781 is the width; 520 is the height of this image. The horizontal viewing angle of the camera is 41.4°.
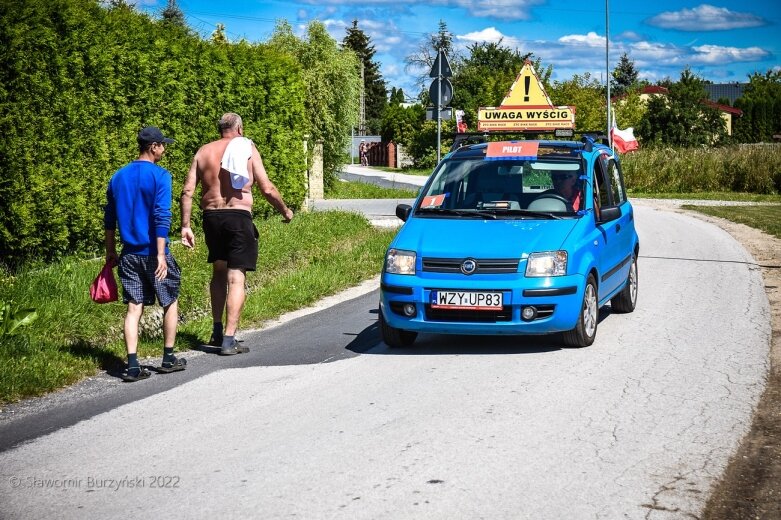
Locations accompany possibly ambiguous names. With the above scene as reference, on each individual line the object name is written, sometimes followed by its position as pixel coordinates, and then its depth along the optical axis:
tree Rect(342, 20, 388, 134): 123.94
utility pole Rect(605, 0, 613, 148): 45.76
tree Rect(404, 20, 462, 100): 80.05
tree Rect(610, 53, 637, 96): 130.75
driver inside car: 9.19
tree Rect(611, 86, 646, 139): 70.44
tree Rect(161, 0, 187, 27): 59.11
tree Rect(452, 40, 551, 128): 56.03
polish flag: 38.78
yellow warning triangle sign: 18.86
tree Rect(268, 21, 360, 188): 32.38
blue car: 8.16
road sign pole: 18.19
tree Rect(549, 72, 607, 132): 53.44
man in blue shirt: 7.49
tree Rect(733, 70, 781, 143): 95.00
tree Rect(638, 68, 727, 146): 73.81
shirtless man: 8.48
